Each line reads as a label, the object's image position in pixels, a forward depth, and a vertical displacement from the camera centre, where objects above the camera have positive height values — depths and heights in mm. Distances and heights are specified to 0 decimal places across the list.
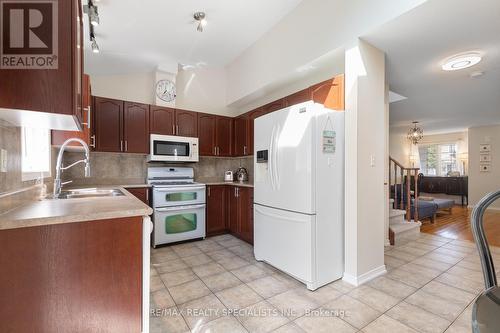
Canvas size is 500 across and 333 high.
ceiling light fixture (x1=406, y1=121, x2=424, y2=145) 6778 +1046
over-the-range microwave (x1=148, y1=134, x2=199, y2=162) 3580 +282
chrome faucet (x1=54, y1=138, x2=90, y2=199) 1901 -88
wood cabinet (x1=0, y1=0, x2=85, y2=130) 1006 +383
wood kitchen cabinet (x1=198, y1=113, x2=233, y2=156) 4102 +566
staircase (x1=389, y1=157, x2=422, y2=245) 3732 -930
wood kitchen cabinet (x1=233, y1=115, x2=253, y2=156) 4064 +536
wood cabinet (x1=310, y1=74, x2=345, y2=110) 2424 +754
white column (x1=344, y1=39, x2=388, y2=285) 2318 +15
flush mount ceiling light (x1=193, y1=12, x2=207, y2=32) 2848 +1813
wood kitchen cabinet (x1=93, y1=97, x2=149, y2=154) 3285 +587
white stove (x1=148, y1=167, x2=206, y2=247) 3359 -595
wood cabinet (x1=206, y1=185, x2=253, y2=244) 3567 -724
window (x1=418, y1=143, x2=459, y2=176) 8420 +236
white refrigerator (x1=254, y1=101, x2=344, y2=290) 2195 -267
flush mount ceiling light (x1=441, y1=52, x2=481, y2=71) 2602 +1181
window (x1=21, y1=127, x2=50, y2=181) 1644 +115
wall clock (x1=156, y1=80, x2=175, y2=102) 3873 +1259
